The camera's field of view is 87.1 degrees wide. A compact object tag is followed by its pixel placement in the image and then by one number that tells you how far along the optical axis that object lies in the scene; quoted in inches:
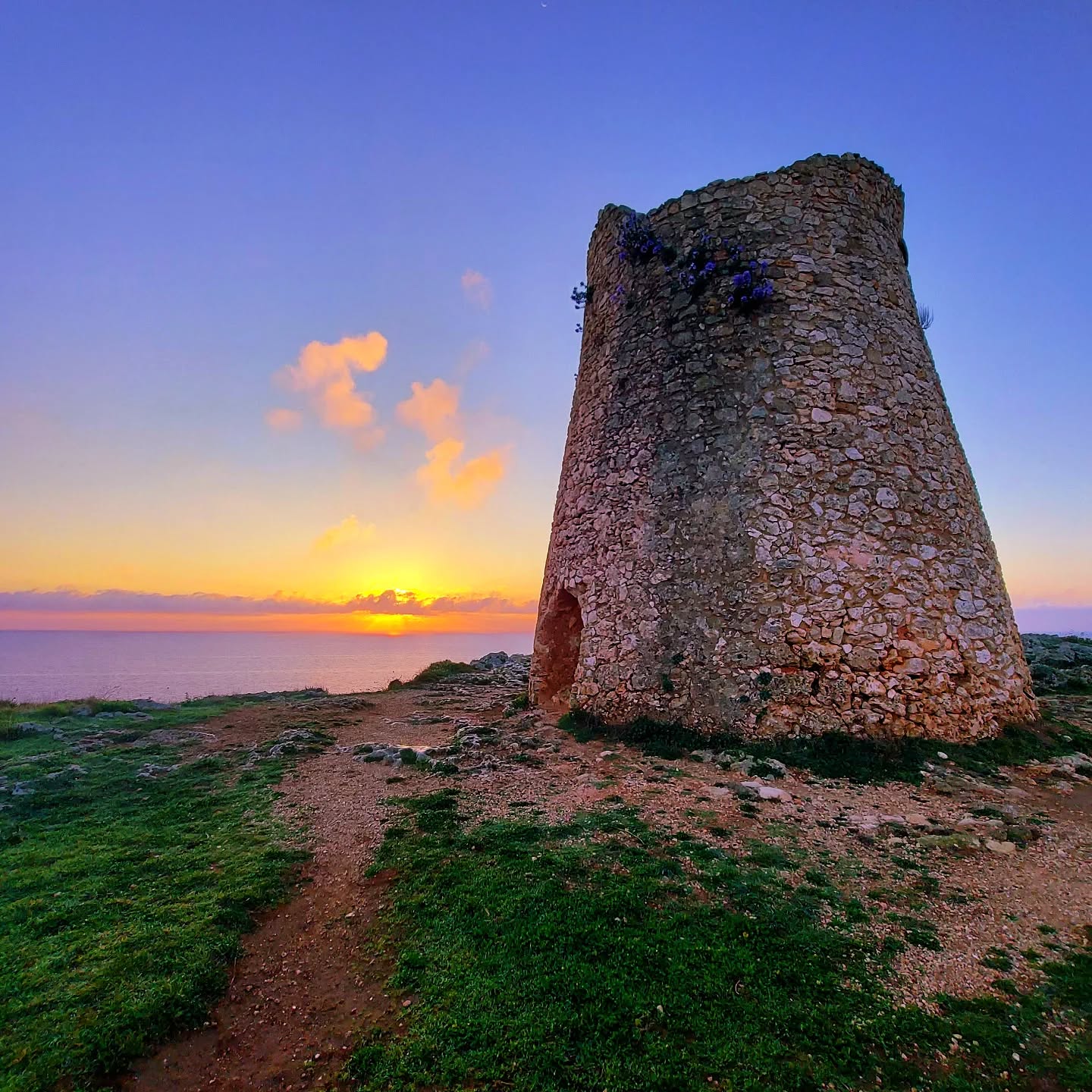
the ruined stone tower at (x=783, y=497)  346.9
